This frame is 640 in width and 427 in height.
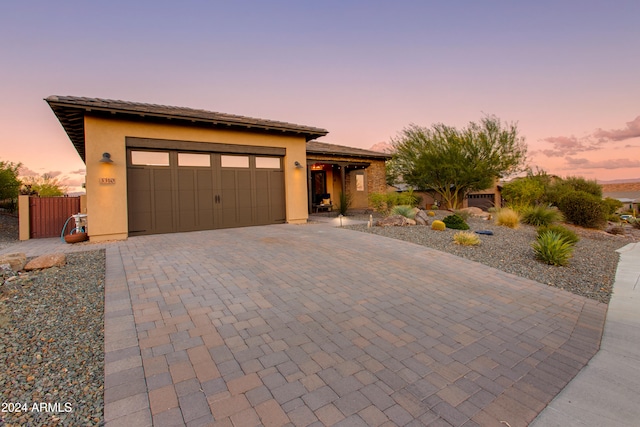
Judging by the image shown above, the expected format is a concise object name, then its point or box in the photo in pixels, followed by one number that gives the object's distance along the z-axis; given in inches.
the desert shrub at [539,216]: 477.1
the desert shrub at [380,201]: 530.8
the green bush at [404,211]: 446.8
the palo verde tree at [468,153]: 730.2
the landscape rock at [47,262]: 202.1
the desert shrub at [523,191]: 683.4
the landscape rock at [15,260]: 192.5
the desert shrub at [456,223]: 393.9
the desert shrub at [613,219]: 708.0
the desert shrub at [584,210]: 530.6
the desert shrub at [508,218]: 435.5
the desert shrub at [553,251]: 246.4
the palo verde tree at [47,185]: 959.6
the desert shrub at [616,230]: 510.0
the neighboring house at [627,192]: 1462.5
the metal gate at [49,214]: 388.2
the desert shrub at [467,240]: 294.0
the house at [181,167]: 320.8
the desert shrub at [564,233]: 320.2
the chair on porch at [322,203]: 694.6
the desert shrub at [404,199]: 539.9
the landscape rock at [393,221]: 414.3
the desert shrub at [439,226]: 384.5
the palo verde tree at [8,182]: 625.3
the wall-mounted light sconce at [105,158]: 315.3
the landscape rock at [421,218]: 443.8
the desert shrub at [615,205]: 849.5
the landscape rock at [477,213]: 588.8
